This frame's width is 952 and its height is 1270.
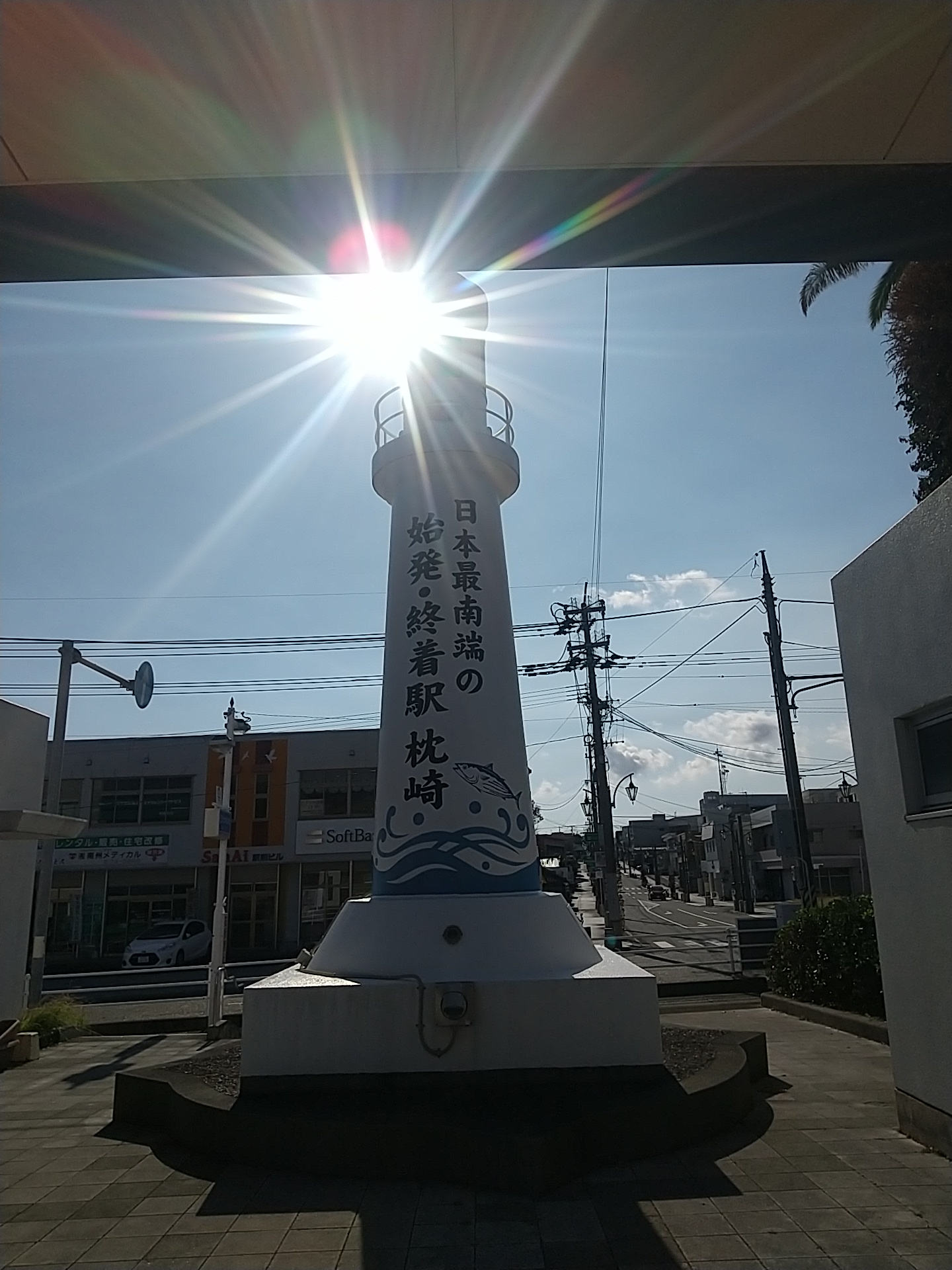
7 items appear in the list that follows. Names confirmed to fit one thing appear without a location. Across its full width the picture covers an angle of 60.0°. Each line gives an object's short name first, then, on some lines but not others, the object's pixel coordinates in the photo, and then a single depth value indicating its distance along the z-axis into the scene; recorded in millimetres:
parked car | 26266
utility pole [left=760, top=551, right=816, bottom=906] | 19656
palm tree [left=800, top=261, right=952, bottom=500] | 12562
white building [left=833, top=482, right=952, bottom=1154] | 5621
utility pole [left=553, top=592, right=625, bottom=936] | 25812
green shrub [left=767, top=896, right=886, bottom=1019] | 11953
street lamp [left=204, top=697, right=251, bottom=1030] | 13594
